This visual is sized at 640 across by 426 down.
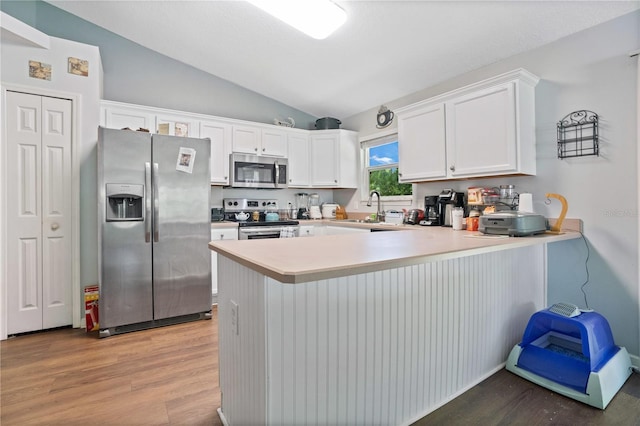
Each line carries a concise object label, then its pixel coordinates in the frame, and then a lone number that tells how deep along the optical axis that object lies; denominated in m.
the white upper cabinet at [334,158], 4.44
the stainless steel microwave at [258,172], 3.95
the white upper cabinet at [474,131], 2.47
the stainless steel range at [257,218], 3.69
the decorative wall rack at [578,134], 2.27
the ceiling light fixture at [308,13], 2.31
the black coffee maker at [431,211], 3.23
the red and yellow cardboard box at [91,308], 2.76
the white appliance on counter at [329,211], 4.71
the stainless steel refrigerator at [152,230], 2.72
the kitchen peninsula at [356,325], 1.14
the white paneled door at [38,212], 2.67
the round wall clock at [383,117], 4.03
